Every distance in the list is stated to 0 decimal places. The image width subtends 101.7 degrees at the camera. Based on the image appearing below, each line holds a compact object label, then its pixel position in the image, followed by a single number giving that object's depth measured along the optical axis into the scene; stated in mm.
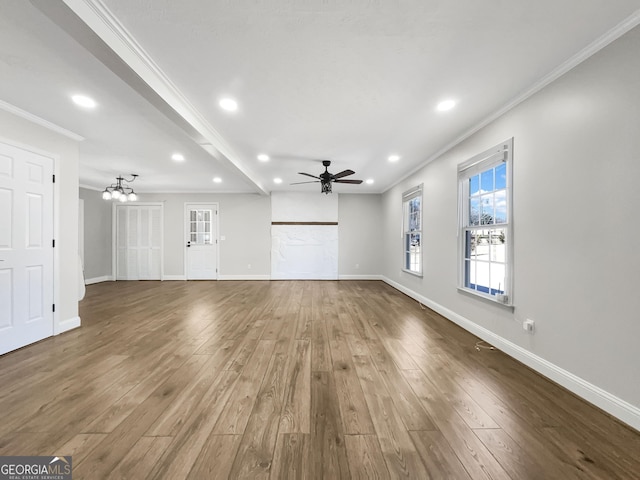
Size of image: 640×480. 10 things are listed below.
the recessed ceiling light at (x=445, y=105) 2600
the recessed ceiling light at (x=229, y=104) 2575
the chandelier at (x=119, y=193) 5605
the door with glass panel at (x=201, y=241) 7520
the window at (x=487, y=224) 2712
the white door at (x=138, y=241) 7445
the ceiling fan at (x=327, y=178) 4471
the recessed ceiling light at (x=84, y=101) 2525
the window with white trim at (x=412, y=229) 5041
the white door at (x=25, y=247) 2670
